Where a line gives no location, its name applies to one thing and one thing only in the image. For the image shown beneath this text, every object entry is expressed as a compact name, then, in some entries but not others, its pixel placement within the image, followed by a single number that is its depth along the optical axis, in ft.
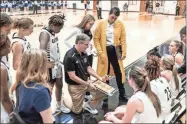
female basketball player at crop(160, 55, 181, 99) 11.58
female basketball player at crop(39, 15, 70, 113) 11.90
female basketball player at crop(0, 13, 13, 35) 10.29
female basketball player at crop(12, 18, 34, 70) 10.96
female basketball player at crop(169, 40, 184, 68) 14.86
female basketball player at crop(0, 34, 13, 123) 7.88
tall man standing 15.47
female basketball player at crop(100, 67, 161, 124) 8.31
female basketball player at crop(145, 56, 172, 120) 9.93
